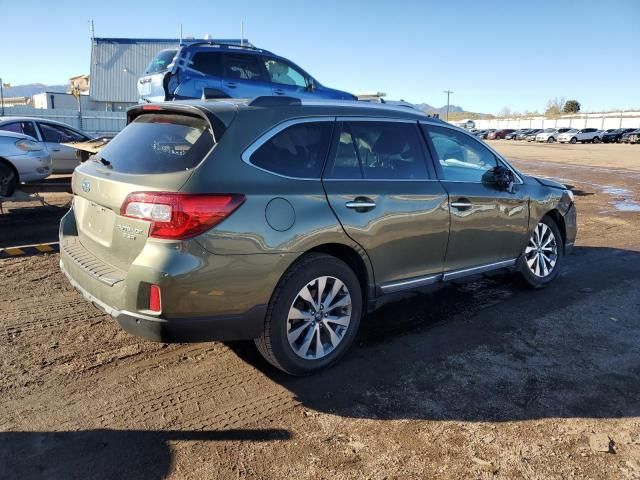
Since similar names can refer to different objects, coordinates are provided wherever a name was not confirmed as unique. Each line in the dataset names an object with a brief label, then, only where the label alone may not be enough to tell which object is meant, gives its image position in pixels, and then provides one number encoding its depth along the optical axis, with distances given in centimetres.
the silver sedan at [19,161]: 876
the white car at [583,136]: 5938
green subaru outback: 312
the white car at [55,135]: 1160
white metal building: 3894
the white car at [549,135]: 6191
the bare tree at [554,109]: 10425
